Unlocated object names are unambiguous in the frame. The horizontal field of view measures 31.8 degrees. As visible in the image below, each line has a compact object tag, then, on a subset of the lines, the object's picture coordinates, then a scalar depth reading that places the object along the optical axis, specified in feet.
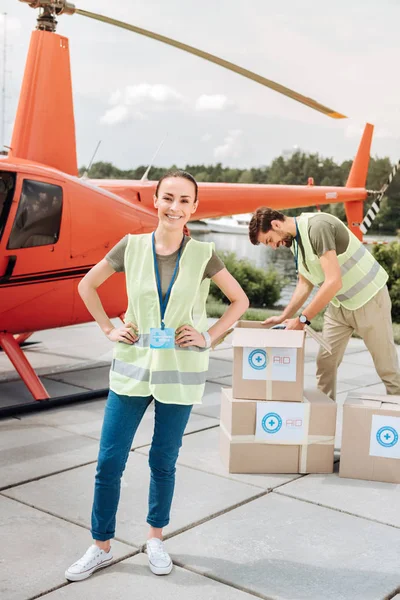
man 12.96
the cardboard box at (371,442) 12.55
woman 8.45
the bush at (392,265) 38.19
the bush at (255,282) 42.93
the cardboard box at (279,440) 12.81
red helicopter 16.35
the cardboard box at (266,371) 12.89
